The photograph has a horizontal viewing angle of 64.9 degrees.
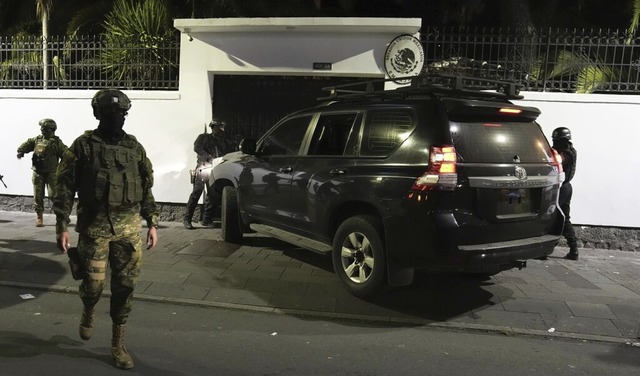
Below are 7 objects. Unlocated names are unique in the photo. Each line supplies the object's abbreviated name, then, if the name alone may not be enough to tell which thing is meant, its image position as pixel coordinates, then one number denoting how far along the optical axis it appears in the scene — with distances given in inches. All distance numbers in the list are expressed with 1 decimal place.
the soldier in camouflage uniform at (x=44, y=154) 302.7
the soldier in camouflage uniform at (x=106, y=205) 134.9
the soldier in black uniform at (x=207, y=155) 321.4
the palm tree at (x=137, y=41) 355.6
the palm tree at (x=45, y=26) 362.6
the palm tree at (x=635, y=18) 333.3
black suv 167.5
